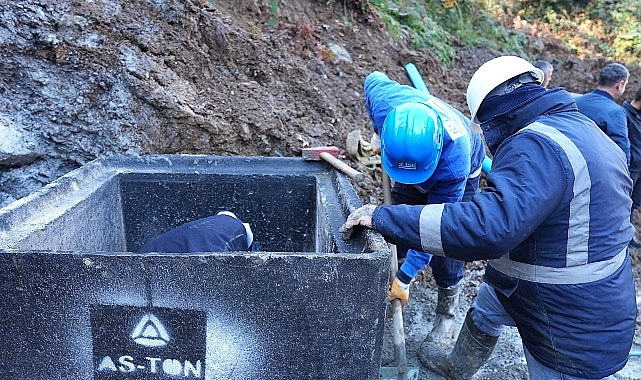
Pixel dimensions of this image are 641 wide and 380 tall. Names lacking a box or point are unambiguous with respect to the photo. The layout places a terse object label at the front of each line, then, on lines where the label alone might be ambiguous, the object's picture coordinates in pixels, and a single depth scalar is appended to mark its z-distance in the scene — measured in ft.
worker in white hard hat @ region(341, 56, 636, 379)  5.40
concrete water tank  4.83
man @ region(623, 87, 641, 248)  14.47
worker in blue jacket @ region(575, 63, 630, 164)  13.03
